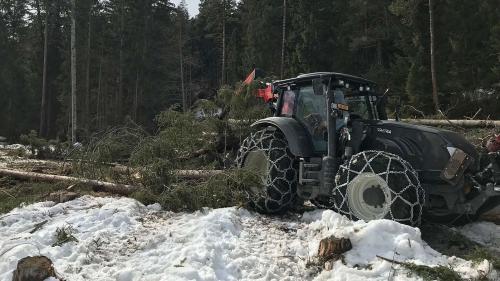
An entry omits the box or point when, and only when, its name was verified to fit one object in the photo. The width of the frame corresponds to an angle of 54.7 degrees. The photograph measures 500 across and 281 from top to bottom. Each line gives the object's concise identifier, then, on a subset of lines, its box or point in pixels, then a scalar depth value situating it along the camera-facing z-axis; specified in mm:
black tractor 5688
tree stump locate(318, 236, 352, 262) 4930
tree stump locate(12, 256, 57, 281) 4793
